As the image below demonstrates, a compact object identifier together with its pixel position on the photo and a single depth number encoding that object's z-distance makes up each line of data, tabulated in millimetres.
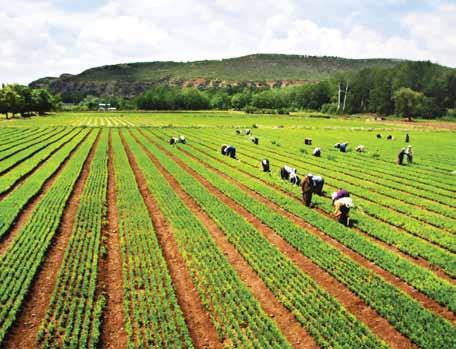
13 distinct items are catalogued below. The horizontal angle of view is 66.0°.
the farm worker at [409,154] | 34966
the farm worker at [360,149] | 42719
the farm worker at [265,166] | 30106
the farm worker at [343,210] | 17641
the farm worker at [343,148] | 43250
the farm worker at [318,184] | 23031
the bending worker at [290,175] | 25847
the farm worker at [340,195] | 19172
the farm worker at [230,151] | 37781
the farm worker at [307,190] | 20109
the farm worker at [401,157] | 34469
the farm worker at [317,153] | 39225
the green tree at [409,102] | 115000
